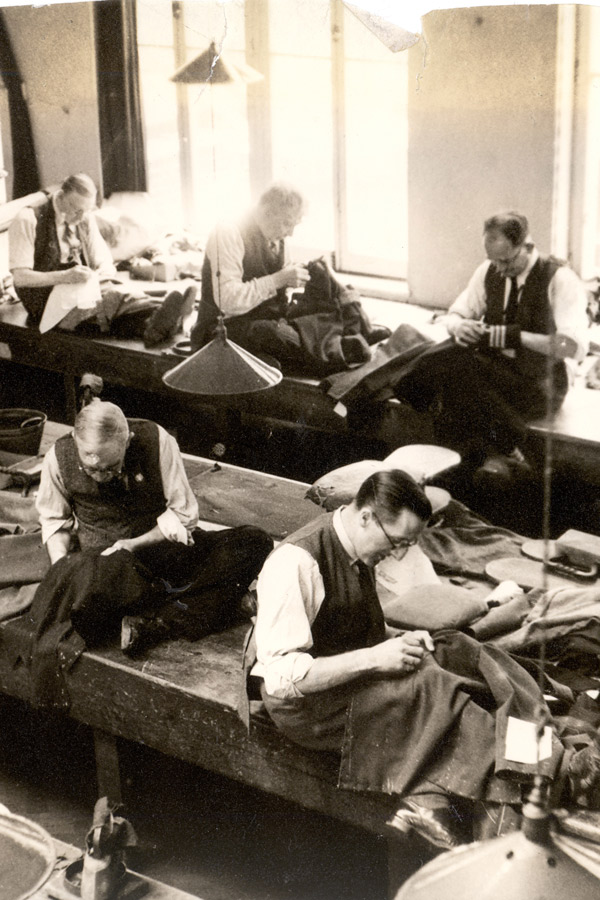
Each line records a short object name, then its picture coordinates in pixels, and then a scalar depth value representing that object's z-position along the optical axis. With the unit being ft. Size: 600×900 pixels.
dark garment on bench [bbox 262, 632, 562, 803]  12.37
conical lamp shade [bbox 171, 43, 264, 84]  26.73
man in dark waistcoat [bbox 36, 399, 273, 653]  15.58
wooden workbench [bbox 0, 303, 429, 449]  22.90
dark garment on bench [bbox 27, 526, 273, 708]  15.26
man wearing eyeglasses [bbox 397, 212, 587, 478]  20.77
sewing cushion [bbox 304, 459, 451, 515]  18.25
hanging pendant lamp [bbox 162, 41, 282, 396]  15.55
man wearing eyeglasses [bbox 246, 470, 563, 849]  12.30
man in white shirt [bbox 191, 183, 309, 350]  21.50
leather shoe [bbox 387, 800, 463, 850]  12.34
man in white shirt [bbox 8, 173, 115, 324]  24.77
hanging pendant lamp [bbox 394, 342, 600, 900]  5.63
